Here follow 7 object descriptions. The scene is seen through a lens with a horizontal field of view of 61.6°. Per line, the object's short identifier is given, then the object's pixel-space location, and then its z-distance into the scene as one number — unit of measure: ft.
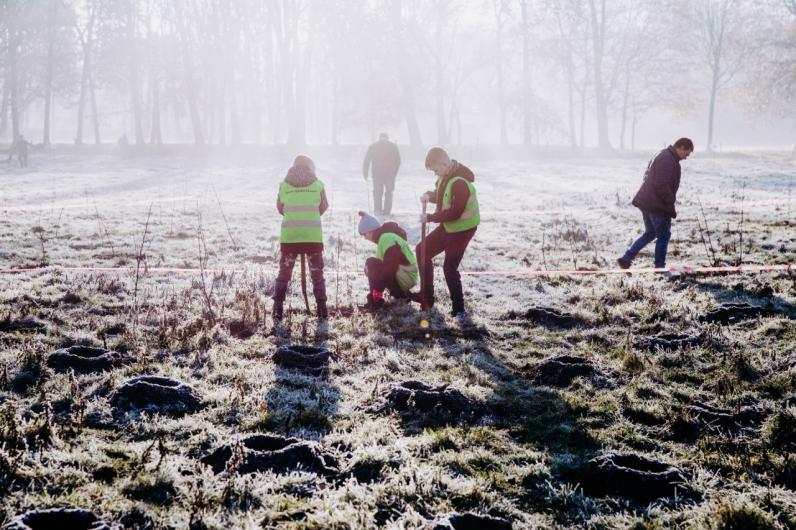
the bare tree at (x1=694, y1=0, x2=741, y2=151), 138.70
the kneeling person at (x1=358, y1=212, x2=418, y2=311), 26.71
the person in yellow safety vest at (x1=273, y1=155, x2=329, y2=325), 24.68
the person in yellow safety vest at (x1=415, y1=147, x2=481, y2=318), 24.57
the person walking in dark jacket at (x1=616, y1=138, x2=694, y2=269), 31.22
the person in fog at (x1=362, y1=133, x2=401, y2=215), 53.11
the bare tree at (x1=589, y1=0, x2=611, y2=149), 137.39
